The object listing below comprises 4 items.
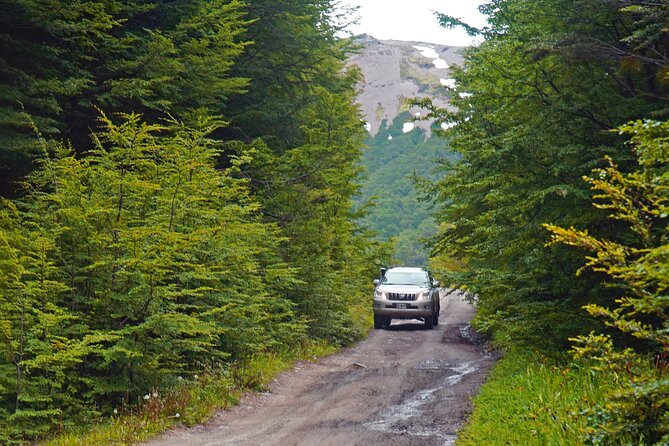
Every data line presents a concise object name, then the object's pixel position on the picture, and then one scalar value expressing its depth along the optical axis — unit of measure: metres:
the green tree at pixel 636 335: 8.91
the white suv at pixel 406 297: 41.56
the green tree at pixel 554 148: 18.45
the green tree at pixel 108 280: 15.97
